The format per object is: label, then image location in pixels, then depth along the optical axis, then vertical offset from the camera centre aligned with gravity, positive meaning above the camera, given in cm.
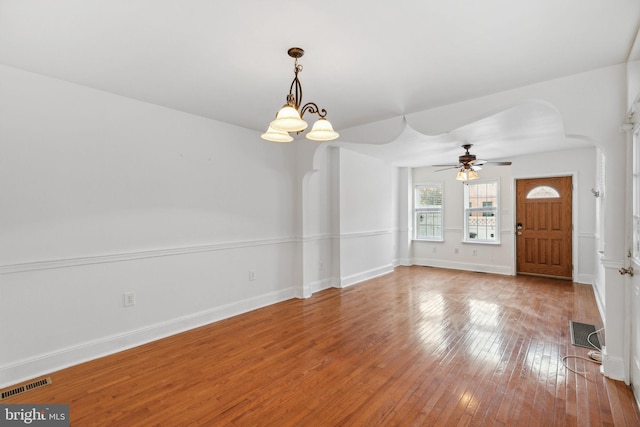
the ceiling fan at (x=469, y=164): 521 +83
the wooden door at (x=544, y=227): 613 -29
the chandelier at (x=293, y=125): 200 +60
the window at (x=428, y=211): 783 +3
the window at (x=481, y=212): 700 +1
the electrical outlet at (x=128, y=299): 318 -90
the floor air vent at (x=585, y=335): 317 -135
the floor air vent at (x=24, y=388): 236 -139
